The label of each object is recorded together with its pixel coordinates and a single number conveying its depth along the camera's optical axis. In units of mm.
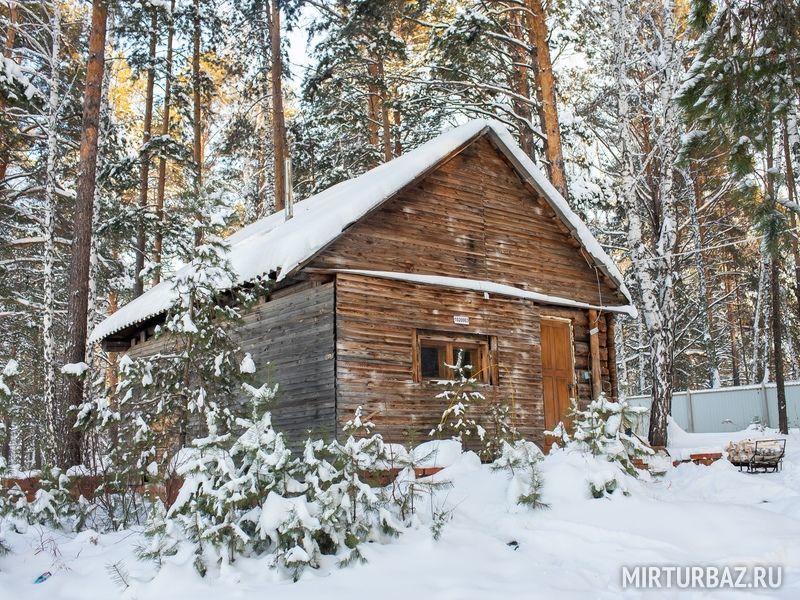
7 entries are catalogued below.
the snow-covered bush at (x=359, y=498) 6383
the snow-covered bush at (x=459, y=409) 11406
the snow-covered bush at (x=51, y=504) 8070
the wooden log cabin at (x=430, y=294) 10930
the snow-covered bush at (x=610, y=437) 7977
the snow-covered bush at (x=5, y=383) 7273
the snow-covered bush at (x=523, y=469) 7508
